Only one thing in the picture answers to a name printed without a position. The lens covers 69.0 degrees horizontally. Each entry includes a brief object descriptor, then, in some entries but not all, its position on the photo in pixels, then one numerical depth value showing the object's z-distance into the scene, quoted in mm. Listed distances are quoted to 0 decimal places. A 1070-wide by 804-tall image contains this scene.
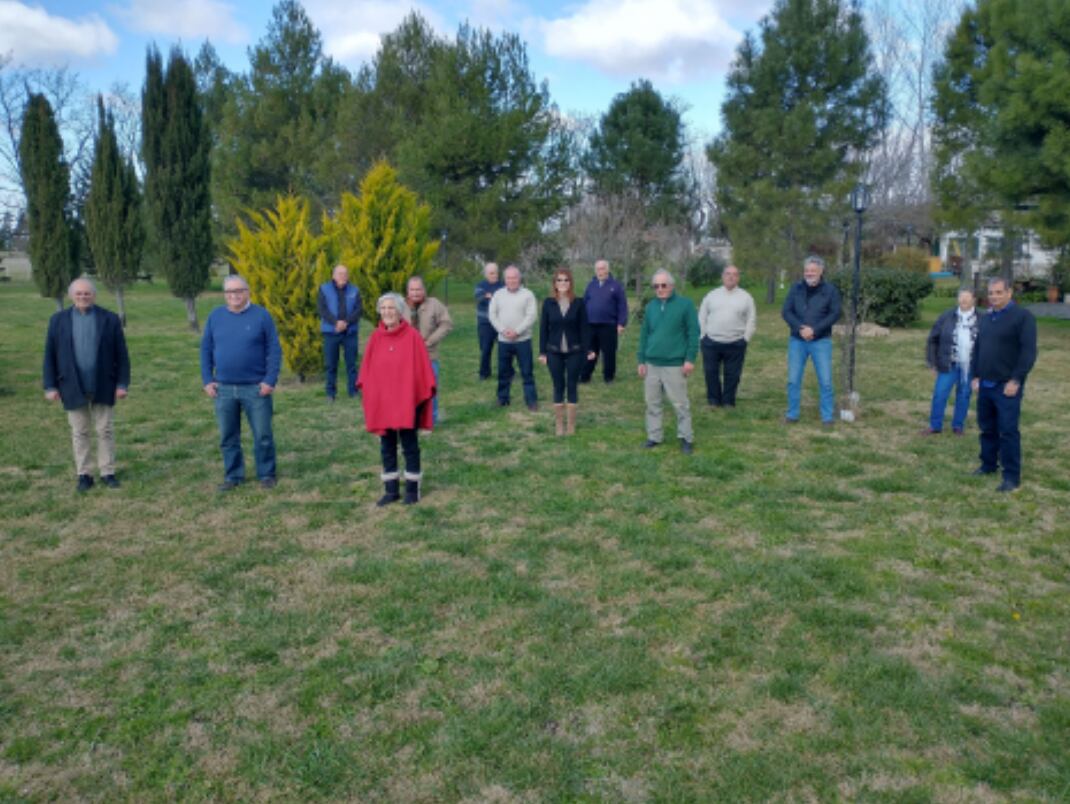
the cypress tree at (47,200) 18484
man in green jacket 7059
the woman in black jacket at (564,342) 7855
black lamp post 8367
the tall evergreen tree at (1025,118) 13625
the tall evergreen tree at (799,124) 21359
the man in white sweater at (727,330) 8688
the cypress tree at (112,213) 18688
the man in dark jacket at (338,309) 9703
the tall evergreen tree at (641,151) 29938
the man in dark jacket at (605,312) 10438
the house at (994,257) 25425
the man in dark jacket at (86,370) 6109
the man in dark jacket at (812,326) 7957
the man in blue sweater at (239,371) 6148
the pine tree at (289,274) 10984
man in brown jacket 7855
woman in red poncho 5668
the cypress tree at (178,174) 18172
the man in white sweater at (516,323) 8586
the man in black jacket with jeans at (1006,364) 5906
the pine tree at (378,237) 12523
